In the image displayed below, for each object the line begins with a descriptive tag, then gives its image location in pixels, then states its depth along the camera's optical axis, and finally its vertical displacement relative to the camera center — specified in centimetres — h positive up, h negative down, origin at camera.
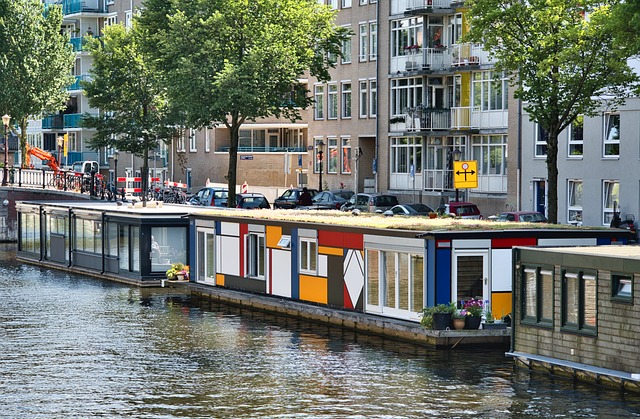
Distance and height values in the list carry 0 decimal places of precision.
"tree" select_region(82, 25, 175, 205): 9569 +403
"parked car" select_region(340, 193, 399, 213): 7831 -230
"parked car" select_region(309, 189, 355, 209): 8221 -228
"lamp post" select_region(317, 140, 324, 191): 8988 +18
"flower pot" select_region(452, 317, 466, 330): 3750 -418
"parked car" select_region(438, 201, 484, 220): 6725 -234
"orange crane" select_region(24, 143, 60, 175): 10300 +27
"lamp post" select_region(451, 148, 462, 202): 7839 +25
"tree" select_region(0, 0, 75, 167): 9706 +672
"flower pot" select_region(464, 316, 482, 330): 3753 -416
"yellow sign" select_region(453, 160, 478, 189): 4916 -54
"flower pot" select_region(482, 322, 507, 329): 3775 -428
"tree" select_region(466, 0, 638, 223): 5406 +386
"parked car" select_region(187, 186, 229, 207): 8256 -215
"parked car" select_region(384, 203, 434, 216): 7156 -249
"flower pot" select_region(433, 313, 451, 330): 3747 -412
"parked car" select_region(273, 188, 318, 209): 8388 -235
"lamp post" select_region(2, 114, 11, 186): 8525 +32
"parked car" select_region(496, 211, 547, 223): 6006 -239
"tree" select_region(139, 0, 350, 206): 7269 +537
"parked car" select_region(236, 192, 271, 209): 7831 -224
